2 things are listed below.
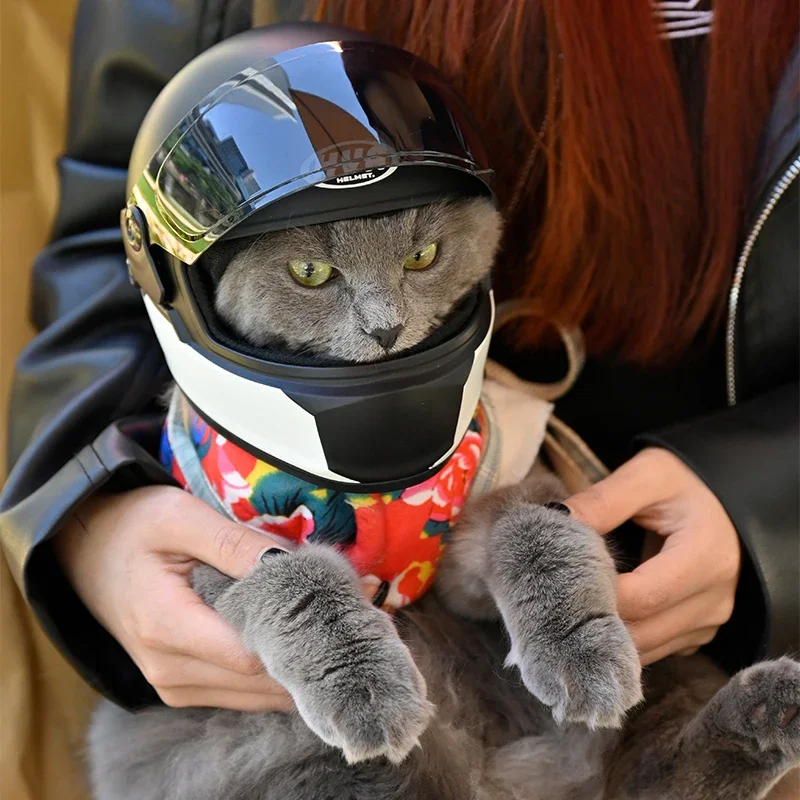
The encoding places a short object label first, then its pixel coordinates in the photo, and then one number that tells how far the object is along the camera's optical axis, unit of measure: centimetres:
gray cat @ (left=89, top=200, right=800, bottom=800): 66
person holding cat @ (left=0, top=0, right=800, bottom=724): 82
